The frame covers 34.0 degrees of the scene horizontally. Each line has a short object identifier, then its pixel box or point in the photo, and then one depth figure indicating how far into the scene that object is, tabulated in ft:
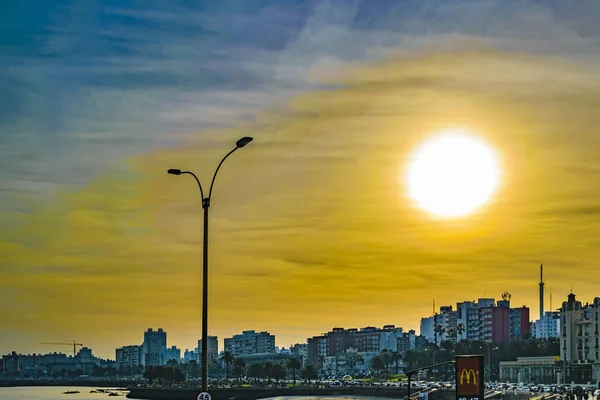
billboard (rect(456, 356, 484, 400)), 148.36
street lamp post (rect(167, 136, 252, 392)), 133.76
